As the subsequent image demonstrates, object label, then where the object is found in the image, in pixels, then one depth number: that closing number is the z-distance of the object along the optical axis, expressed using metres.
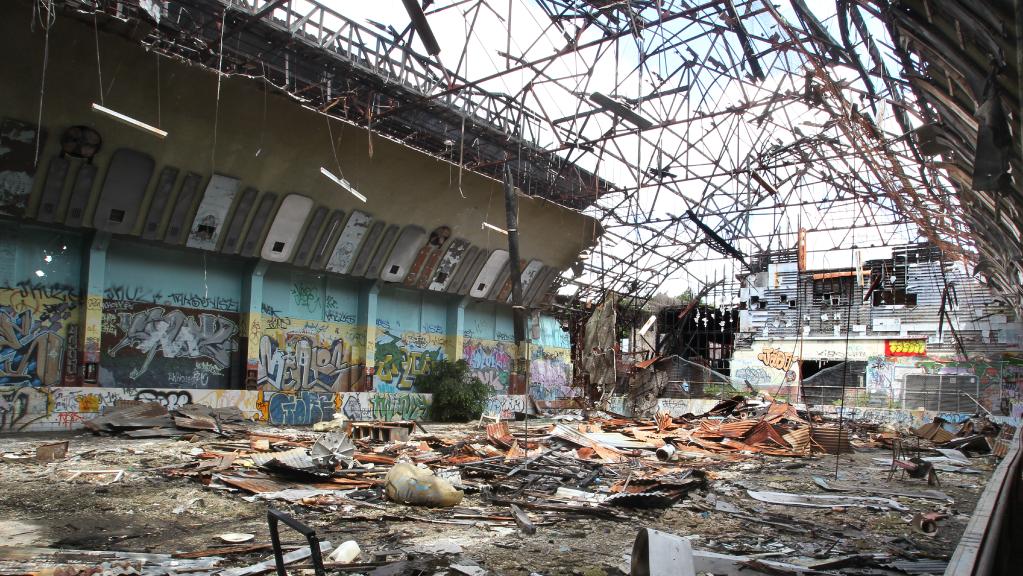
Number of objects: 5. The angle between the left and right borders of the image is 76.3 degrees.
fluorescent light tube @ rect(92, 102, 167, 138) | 14.82
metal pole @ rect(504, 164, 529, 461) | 12.84
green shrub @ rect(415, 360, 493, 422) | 27.22
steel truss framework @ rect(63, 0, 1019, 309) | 14.20
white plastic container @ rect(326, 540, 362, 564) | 6.04
